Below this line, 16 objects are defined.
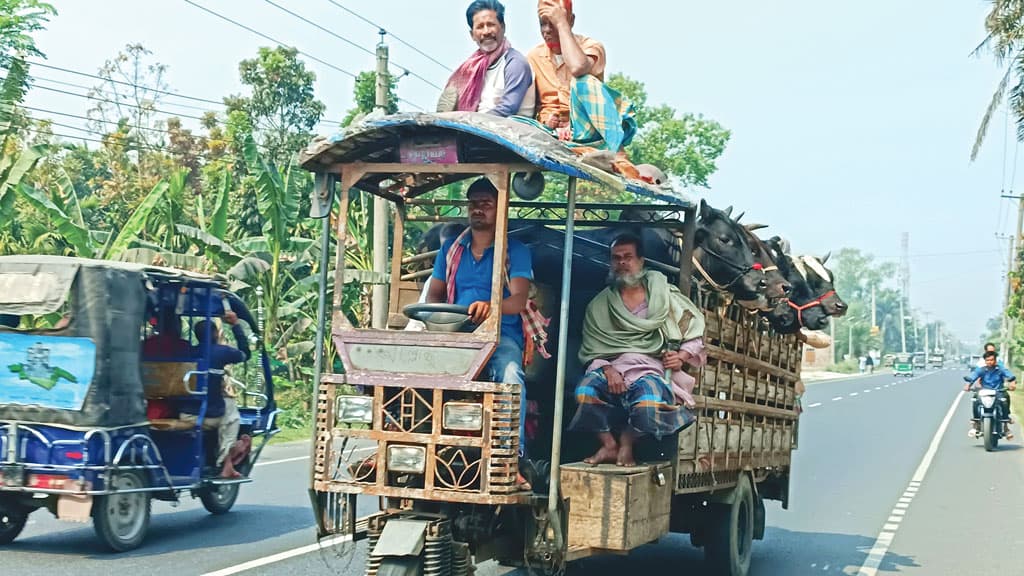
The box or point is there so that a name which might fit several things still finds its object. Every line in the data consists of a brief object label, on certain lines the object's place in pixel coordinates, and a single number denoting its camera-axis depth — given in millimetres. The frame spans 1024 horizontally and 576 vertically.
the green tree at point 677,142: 44531
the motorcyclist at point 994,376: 20391
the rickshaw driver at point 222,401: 10156
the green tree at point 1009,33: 21344
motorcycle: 20391
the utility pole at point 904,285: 148750
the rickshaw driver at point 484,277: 6170
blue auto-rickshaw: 8633
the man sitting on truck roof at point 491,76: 7184
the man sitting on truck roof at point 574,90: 7277
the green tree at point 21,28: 25812
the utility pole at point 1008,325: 62000
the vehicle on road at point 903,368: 75312
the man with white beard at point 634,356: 6793
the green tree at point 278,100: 36250
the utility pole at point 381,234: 17734
